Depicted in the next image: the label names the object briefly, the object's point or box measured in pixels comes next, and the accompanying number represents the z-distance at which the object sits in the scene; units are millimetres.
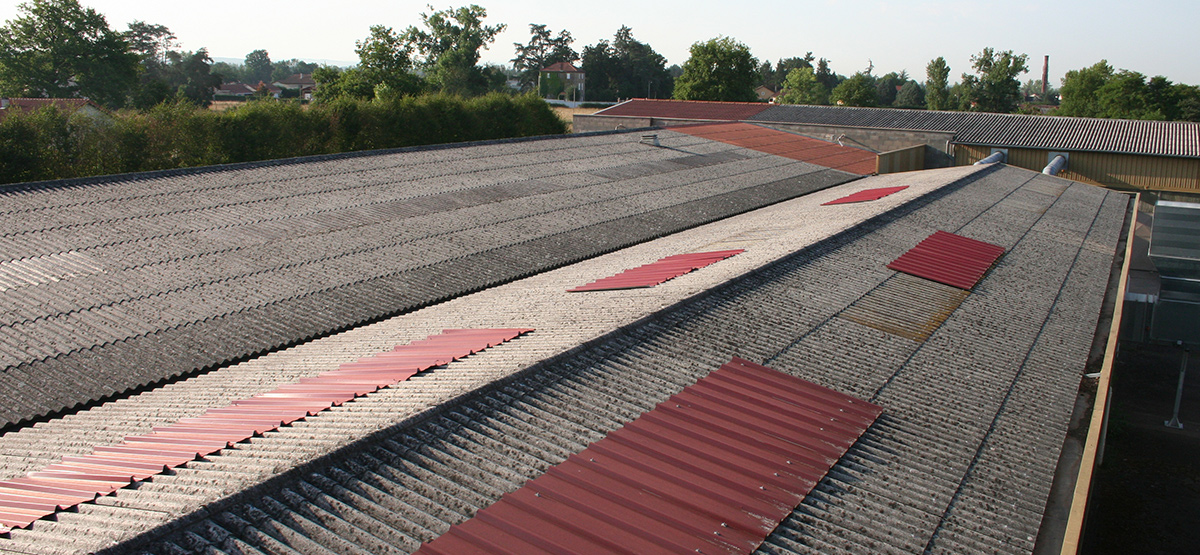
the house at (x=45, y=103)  48750
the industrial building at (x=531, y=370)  6309
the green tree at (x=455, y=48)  90062
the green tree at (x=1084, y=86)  84938
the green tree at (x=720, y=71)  80062
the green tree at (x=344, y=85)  63375
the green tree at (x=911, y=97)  121888
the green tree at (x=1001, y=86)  89625
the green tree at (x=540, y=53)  127562
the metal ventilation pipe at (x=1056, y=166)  35156
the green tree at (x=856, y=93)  89812
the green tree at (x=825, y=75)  145375
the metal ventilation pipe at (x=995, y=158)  33125
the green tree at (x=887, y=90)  138038
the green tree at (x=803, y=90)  110312
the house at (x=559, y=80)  118250
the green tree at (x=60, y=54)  63875
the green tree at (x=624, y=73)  112250
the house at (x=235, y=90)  121062
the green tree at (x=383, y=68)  63656
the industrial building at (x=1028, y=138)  37938
